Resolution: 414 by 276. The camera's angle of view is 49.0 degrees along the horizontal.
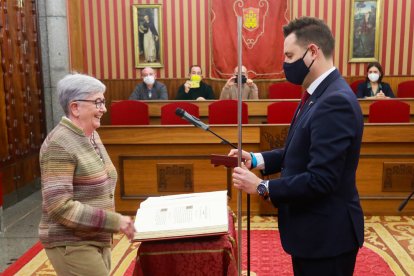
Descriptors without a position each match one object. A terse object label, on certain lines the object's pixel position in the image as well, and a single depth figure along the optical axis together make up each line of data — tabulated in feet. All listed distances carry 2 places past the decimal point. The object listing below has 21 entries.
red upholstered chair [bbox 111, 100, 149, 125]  18.72
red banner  27.76
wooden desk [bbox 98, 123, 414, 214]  15.15
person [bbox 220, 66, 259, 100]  23.84
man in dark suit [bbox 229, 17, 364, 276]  5.36
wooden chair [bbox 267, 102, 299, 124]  17.57
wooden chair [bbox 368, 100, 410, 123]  17.75
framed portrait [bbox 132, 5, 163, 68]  28.84
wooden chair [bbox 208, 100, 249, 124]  17.81
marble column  22.84
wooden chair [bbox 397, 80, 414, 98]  27.14
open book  5.90
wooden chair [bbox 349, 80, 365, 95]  27.48
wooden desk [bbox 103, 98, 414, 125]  20.47
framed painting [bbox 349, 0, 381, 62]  28.22
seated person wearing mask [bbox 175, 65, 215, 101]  25.04
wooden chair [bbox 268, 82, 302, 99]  25.67
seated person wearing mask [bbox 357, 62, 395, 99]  23.58
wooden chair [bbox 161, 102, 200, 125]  17.71
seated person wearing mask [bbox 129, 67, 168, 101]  24.81
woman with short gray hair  5.71
